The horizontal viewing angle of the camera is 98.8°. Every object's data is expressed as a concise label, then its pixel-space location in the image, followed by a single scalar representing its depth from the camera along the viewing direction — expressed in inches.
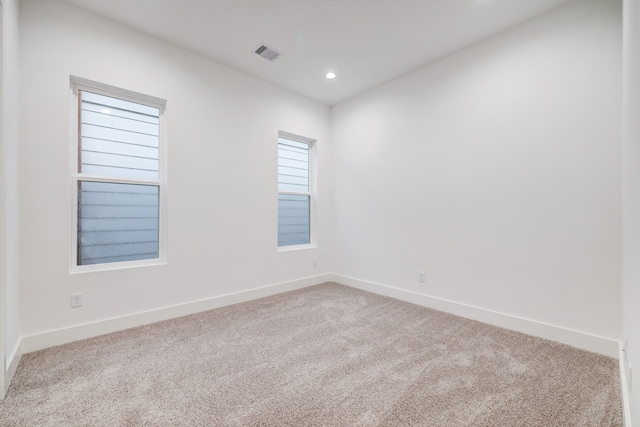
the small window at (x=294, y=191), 153.6
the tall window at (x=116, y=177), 95.1
